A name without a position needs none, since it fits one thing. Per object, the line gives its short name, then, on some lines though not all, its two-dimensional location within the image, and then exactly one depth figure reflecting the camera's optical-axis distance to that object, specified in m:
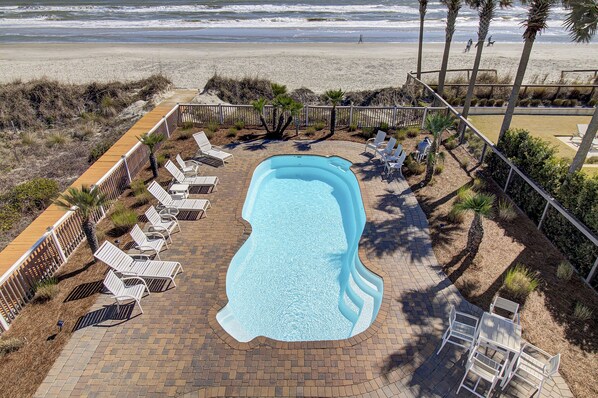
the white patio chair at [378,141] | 17.03
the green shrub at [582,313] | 8.77
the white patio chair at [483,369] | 6.94
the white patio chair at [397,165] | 15.07
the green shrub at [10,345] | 7.99
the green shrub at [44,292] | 9.28
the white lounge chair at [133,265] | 9.51
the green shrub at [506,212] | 12.29
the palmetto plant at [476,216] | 10.05
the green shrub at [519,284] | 9.38
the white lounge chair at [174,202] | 12.54
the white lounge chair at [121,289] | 8.81
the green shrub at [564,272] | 9.89
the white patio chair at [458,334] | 7.76
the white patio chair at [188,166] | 14.89
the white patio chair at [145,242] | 10.39
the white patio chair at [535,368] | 6.88
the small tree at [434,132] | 13.42
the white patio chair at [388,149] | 15.88
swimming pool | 9.51
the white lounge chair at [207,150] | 16.33
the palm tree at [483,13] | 16.92
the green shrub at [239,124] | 19.44
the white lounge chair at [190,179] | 14.08
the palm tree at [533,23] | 12.86
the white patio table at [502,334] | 7.25
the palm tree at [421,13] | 23.74
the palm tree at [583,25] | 11.12
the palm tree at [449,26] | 19.89
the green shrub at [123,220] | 11.77
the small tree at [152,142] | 14.25
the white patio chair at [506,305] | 8.14
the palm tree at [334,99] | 17.86
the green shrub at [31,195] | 13.59
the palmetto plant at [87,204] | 9.78
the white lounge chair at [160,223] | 11.42
